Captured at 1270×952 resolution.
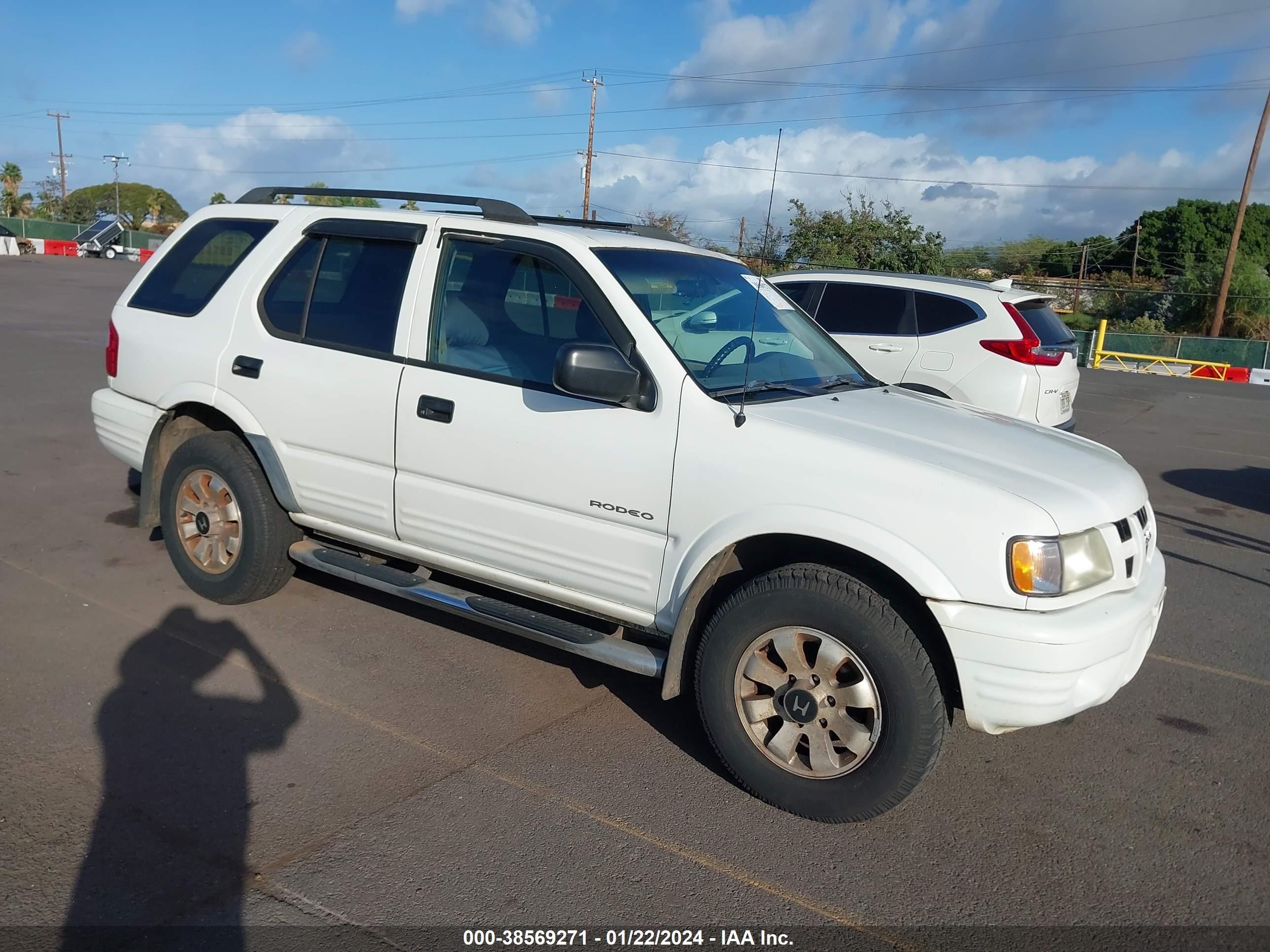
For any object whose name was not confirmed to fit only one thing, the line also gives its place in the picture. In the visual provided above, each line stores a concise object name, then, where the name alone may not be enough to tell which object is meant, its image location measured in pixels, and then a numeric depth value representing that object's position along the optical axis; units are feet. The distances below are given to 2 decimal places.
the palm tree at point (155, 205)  277.60
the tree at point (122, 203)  278.26
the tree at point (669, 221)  71.77
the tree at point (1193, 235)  234.58
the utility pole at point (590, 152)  138.21
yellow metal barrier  93.45
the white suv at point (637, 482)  11.26
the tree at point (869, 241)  94.68
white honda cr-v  29.86
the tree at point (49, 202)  282.77
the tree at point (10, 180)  299.50
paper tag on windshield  16.67
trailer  162.71
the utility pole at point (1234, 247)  115.96
